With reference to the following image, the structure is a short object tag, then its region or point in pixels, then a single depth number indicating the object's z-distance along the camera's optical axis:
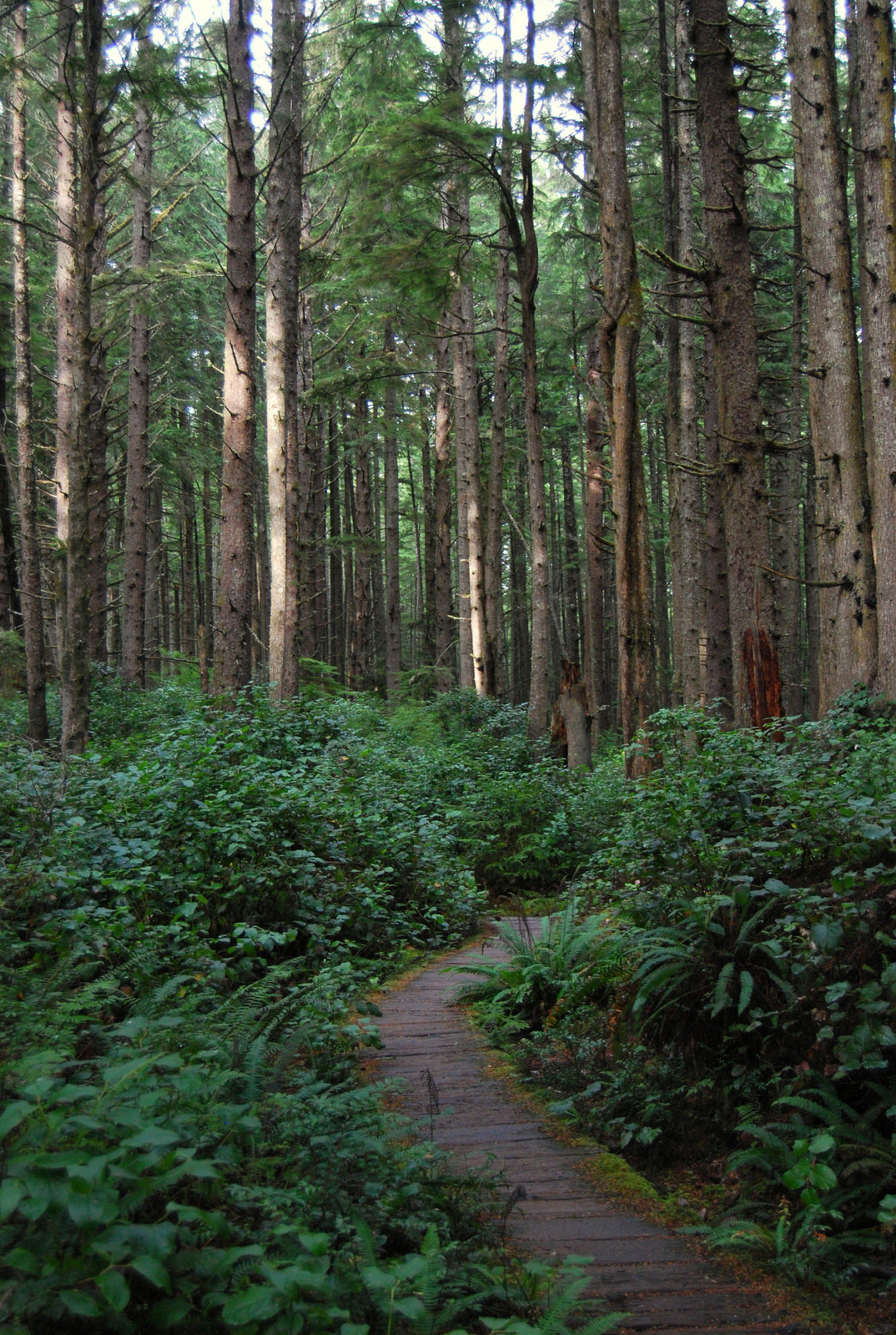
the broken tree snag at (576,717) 14.33
